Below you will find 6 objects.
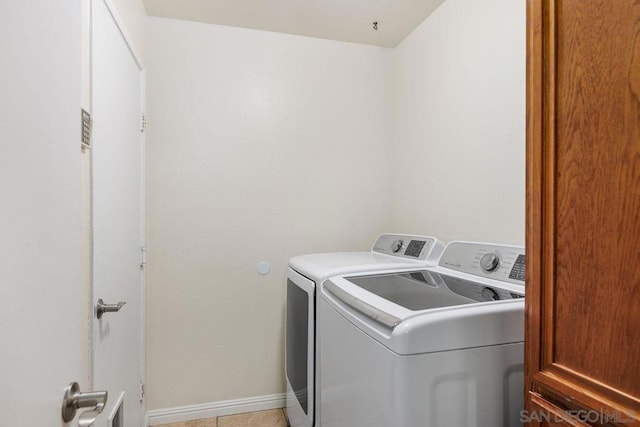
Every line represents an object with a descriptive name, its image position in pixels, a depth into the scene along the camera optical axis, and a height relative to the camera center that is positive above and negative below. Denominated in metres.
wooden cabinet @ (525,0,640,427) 0.56 +0.00
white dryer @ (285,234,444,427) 1.43 -0.37
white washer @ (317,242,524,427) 0.81 -0.38
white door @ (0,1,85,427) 0.46 +0.00
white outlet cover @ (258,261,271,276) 2.18 -0.37
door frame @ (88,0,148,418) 1.34 +0.30
